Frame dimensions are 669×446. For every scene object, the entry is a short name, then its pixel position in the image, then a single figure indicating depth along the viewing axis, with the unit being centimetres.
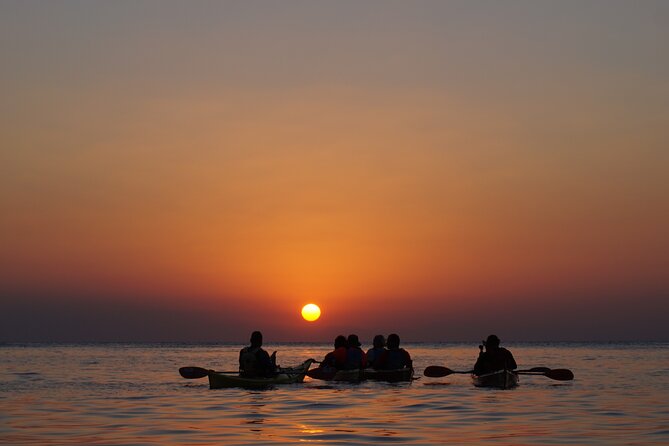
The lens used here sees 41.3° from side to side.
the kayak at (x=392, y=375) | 3353
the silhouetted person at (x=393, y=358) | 3359
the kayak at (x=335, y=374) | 3278
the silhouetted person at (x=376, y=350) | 3478
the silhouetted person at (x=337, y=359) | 3388
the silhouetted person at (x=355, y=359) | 3384
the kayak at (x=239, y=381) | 3023
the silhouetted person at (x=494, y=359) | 3073
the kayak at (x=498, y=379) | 3042
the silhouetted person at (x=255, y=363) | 3016
